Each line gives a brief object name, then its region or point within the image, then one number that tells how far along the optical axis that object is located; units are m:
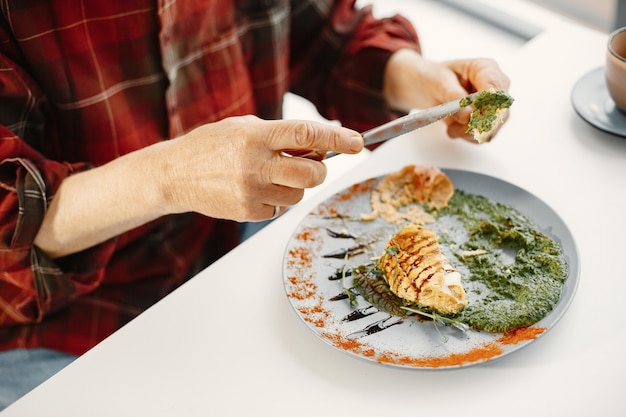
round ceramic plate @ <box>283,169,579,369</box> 0.88
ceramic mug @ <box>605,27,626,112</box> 1.20
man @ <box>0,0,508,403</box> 1.03
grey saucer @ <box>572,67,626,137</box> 1.26
